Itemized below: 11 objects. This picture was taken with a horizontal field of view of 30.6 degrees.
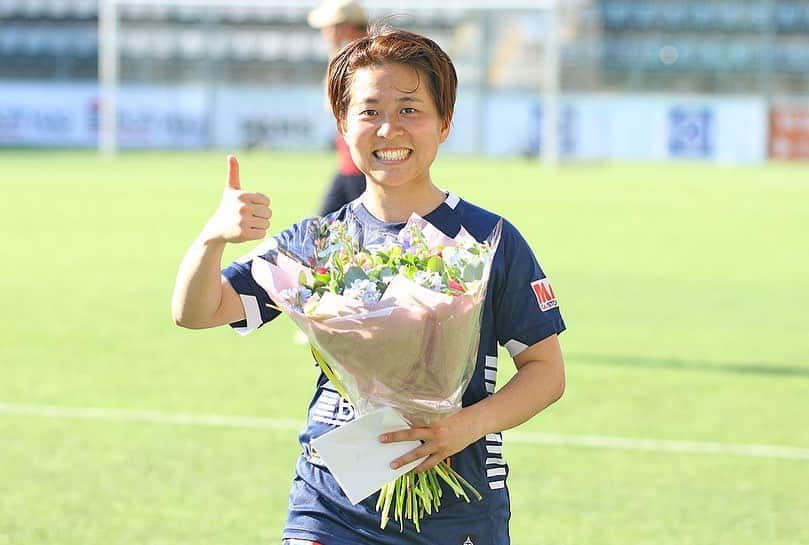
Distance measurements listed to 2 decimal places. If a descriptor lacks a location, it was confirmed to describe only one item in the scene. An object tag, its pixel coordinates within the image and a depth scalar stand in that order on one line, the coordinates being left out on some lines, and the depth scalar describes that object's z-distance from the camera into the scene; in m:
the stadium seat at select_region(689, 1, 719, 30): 48.28
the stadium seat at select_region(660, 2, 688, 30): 48.56
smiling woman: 3.03
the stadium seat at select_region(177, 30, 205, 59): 42.53
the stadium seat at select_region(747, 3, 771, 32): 47.47
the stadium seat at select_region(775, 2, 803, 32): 47.47
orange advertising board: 41.09
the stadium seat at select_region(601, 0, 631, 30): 48.28
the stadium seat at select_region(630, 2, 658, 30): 48.38
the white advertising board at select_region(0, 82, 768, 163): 39.88
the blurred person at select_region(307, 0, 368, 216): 7.72
